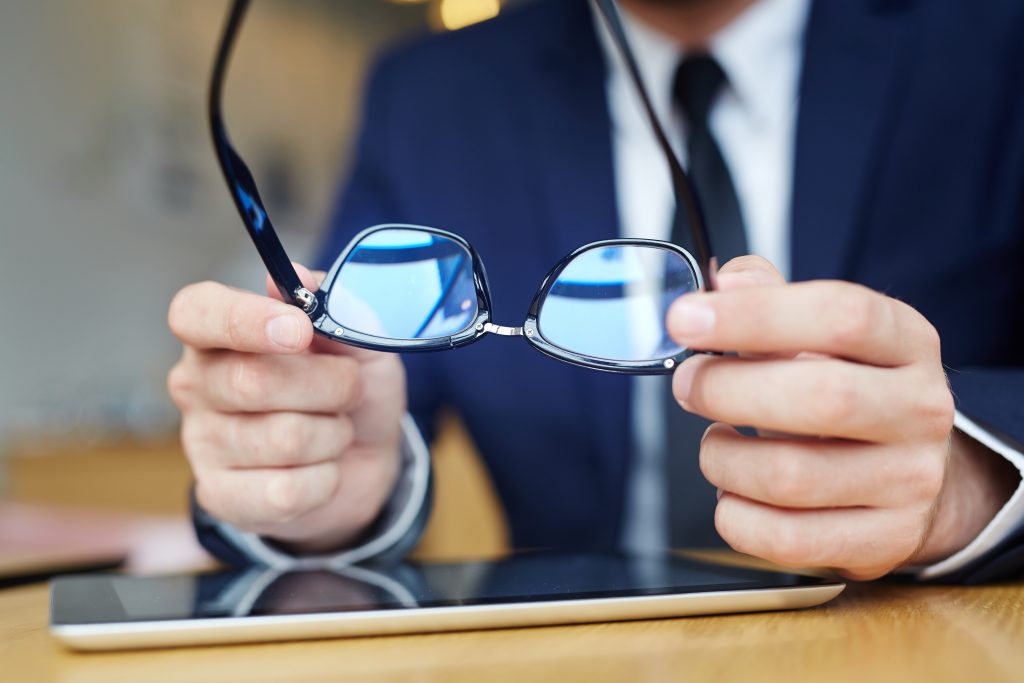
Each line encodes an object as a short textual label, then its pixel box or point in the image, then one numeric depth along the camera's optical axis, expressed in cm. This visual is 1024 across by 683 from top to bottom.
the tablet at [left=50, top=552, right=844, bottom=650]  42
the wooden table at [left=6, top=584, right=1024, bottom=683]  36
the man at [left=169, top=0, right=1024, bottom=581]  46
